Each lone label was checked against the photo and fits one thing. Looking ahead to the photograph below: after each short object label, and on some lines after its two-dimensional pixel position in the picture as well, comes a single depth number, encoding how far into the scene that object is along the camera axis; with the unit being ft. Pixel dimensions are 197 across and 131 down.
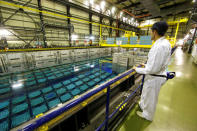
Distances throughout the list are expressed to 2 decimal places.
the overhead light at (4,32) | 23.43
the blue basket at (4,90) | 11.91
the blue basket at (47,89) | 12.11
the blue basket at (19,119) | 7.47
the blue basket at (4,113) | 8.11
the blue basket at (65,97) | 10.49
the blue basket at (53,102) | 9.55
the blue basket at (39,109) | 8.61
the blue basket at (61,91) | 11.80
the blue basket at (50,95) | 10.85
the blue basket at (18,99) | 10.08
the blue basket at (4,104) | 9.30
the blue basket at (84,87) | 12.78
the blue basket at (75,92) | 11.67
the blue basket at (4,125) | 7.02
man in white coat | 3.81
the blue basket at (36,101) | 9.83
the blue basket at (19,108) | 8.72
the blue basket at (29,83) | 14.01
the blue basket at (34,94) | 11.19
